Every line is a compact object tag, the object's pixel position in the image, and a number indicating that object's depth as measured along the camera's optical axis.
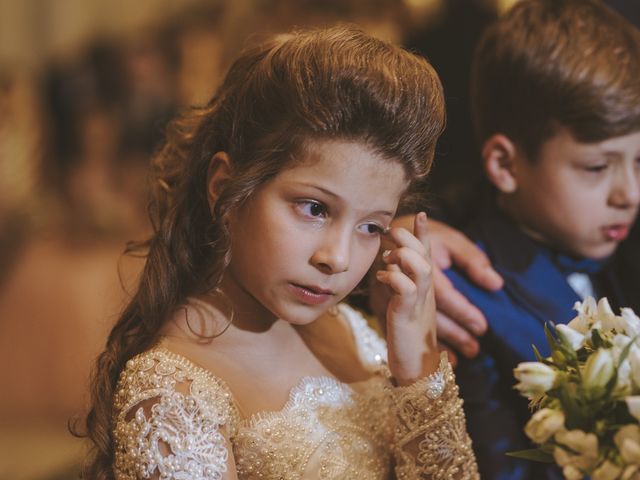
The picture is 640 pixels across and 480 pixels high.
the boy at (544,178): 1.65
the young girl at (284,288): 1.29
